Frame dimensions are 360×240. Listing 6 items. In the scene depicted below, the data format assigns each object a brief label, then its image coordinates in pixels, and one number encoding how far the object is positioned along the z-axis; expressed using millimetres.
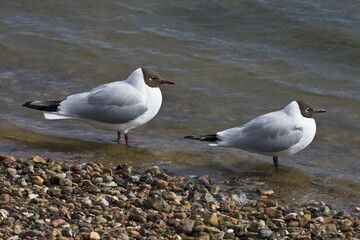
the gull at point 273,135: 17203
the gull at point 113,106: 18109
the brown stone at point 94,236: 11666
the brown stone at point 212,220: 13000
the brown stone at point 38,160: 15578
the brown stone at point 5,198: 12852
